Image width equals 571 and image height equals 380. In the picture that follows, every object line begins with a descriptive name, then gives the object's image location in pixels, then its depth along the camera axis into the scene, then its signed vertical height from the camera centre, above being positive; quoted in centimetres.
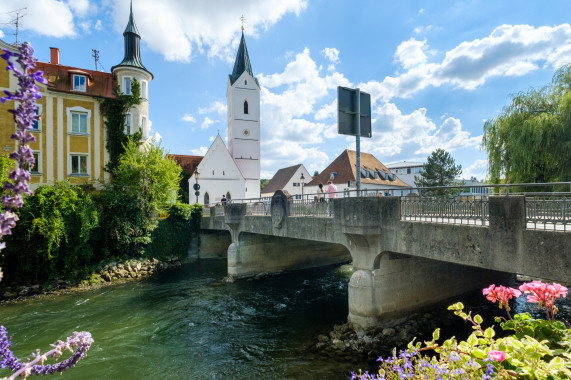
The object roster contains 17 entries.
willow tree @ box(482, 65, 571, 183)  1577 +315
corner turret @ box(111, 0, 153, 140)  2828 +1163
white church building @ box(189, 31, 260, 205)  5169 +1326
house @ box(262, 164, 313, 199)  5731 +368
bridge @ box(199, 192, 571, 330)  713 -129
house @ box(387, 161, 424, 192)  7462 +688
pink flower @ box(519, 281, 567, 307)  369 -116
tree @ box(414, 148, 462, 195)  4997 +448
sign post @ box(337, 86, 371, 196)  1026 +285
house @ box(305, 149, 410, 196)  4522 +375
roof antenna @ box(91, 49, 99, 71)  3698 +1745
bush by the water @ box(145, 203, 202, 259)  2511 -267
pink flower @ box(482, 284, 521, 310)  403 -129
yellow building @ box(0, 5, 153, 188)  2361 +640
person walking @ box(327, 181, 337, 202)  1543 +51
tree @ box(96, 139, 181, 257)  2181 +20
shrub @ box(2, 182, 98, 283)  1714 -211
